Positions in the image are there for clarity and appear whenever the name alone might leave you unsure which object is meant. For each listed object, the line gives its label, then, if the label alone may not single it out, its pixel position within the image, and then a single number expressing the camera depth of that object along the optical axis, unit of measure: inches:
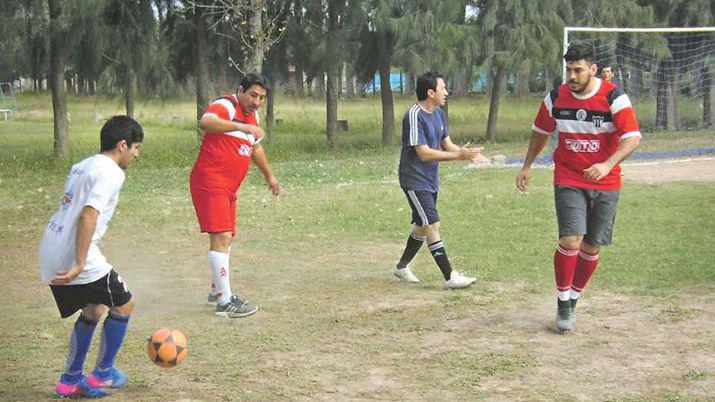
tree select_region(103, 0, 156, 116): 885.2
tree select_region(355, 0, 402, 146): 914.7
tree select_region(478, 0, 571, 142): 974.4
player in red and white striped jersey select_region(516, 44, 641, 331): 272.1
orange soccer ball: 227.1
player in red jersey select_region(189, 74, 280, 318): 298.7
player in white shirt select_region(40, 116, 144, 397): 211.3
